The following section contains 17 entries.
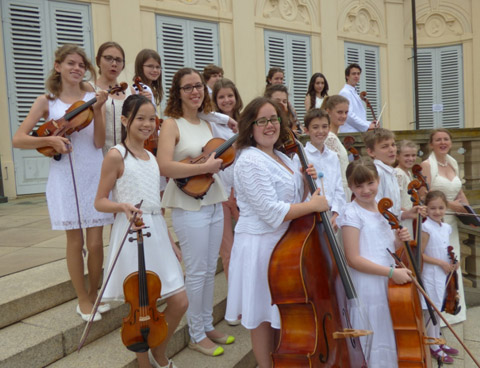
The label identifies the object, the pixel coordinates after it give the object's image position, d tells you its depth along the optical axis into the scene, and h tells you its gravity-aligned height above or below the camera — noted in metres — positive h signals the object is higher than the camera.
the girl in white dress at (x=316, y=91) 5.52 +0.75
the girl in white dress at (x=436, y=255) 3.64 -0.86
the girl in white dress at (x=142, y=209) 2.42 -0.26
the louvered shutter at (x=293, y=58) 10.14 +2.17
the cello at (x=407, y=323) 2.55 -0.97
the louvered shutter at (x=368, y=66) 11.50 +2.20
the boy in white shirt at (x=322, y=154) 3.21 +0.00
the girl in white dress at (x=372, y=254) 2.67 -0.62
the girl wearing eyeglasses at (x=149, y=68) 3.46 +0.69
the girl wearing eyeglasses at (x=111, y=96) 3.09 +0.44
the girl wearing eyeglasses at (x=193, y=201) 2.84 -0.27
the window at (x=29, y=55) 7.41 +1.80
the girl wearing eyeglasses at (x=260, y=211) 2.32 -0.28
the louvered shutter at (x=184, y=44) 8.80 +2.24
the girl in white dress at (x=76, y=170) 2.80 -0.04
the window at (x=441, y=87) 12.43 +1.66
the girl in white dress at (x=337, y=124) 3.81 +0.25
